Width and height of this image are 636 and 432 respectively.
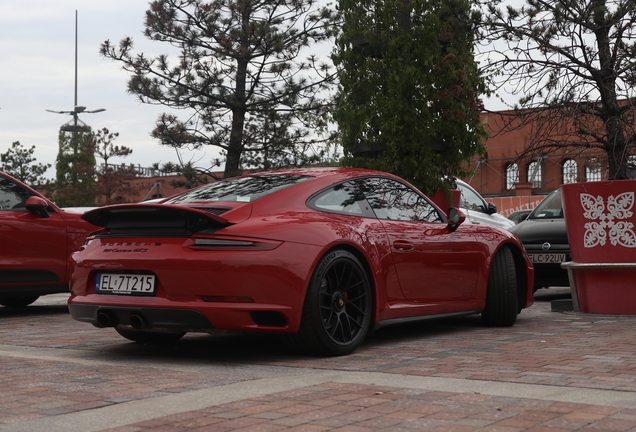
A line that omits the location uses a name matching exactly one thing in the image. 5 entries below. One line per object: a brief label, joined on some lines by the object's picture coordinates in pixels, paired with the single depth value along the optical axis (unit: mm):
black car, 11242
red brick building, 45938
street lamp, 48844
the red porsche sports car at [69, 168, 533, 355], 5500
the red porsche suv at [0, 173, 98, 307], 9234
